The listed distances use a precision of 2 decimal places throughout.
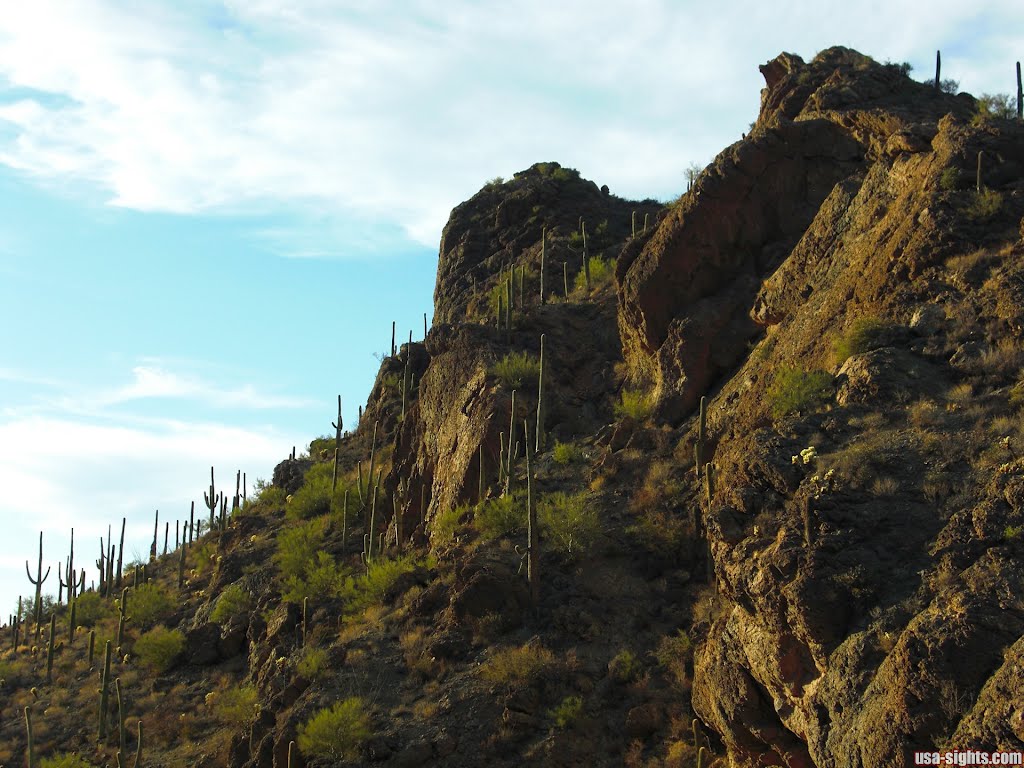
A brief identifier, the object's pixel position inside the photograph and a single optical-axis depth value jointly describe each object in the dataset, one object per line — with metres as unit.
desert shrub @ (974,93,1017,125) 35.91
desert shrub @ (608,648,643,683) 27.42
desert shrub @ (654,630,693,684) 27.14
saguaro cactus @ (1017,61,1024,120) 36.76
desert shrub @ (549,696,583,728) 26.38
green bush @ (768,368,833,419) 26.16
